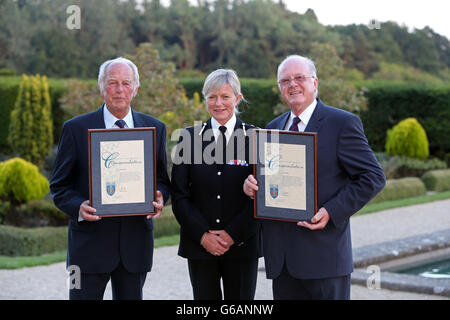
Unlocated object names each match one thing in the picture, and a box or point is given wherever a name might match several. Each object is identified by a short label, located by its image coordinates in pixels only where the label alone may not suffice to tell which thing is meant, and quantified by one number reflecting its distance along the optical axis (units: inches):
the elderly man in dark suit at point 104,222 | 132.6
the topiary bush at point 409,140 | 629.3
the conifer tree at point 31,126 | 561.6
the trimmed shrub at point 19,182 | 380.8
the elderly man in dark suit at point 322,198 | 123.3
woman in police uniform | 138.2
